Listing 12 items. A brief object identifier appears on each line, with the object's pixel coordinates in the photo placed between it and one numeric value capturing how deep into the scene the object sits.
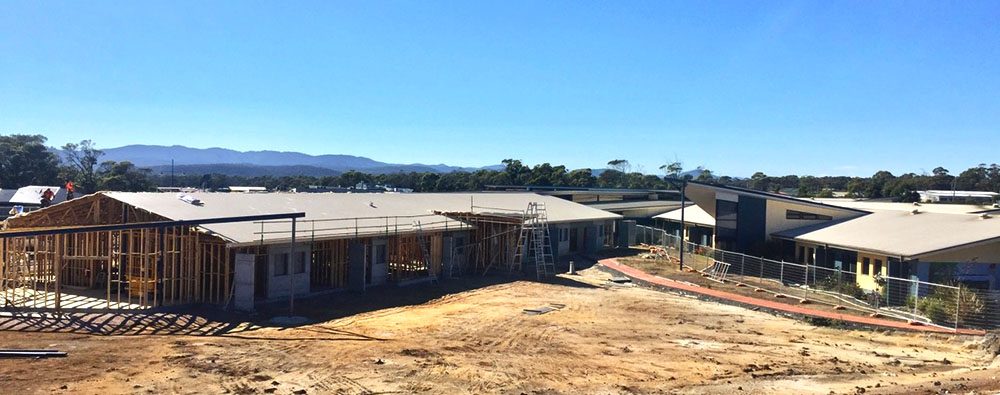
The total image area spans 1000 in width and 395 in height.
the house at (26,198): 60.91
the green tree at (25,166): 93.88
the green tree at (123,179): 93.62
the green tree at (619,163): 160.62
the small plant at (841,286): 24.30
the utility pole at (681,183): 32.25
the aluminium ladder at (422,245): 27.38
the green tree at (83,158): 108.02
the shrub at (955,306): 19.38
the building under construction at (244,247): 20.38
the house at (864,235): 24.08
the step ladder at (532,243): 30.75
